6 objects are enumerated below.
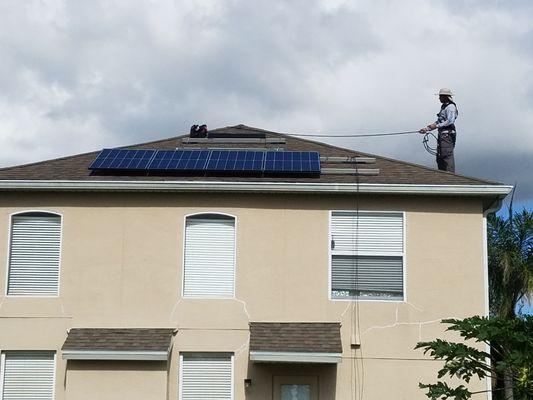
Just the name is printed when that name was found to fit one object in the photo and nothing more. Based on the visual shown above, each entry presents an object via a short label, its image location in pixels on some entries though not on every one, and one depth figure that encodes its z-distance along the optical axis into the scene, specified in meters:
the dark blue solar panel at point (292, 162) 14.75
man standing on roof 16.22
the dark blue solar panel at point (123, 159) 14.95
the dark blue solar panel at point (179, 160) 14.91
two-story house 14.02
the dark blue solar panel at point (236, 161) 14.86
